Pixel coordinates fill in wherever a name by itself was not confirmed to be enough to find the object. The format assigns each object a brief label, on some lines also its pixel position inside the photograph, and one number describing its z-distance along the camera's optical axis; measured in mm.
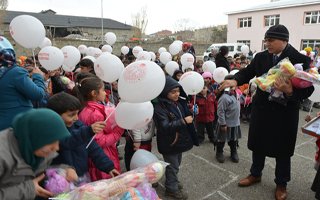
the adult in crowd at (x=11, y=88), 2312
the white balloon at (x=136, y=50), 8539
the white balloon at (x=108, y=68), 2828
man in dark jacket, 2805
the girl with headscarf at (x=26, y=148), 1229
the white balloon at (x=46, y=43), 6632
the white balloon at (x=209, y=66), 5587
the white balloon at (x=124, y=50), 10711
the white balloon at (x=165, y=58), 7591
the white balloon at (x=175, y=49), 8555
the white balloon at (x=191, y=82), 3436
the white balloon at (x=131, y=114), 2115
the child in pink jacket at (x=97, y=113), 2287
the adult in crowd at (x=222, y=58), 6148
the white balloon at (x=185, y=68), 6297
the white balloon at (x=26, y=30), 3676
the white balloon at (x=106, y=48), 8611
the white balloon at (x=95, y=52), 6959
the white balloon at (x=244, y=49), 11817
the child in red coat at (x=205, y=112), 4777
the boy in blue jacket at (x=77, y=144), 1878
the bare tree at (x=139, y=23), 36812
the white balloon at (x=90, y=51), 7310
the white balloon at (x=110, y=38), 11008
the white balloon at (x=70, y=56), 4906
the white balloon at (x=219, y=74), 4585
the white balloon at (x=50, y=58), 4023
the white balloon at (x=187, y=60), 6234
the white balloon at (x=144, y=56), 6606
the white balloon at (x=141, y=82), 1884
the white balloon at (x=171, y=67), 5617
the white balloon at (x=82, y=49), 8125
